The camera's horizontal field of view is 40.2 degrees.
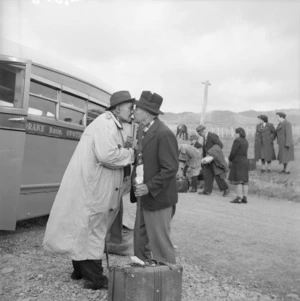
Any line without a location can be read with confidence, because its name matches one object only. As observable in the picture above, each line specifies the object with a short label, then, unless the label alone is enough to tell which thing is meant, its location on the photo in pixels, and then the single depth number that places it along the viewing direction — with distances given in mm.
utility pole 23228
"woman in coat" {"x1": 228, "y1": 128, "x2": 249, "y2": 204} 9742
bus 5070
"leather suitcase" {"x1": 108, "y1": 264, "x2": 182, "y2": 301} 3197
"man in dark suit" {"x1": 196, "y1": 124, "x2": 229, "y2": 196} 11133
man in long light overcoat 3691
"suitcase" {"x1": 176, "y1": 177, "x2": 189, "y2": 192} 5397
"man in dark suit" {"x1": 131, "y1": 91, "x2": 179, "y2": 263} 3873
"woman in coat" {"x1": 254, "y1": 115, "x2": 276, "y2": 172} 13430
